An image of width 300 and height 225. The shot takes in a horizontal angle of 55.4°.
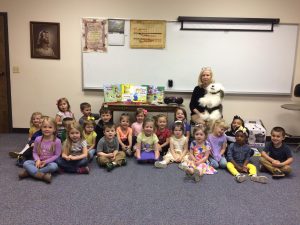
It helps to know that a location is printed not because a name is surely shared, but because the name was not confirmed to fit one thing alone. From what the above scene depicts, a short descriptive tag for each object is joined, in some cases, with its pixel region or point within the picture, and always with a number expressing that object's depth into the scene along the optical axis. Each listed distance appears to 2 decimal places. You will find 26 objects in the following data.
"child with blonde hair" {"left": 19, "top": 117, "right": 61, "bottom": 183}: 2.92
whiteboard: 4.31
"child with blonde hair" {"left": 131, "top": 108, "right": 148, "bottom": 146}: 3.90
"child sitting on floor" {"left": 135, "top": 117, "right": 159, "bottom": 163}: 3.48
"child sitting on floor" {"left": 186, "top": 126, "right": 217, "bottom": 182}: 3.24
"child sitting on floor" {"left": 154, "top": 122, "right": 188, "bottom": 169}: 3.49
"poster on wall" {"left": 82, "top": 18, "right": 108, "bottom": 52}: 4.32
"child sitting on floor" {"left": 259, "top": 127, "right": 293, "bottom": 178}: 3.14
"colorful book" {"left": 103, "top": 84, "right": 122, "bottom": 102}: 4.33
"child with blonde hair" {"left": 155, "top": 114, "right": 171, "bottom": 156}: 3.73
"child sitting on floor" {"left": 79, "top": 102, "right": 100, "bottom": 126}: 3.97
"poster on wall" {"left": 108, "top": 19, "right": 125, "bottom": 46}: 4.30
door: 4.37
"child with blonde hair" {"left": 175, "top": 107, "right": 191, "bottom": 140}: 3.82
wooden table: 4.09
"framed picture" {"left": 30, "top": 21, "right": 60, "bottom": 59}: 4.35
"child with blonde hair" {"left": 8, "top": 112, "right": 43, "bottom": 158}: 3.45
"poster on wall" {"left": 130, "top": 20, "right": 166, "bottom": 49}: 4.30
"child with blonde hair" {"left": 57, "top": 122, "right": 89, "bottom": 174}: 3.10
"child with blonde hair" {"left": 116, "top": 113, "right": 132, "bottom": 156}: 3.68
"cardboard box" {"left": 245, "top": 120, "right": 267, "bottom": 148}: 4.11
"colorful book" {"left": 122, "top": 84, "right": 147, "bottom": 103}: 4.32
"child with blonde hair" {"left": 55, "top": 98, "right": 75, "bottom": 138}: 3.92
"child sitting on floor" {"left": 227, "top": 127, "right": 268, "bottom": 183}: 3.23
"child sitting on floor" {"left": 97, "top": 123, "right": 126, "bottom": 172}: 3.31
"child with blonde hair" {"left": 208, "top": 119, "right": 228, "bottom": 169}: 3.39
